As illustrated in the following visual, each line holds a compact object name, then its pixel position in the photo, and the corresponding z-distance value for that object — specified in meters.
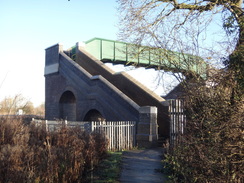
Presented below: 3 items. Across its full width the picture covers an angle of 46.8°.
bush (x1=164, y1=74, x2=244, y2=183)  4.28
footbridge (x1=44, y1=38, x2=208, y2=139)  14.96
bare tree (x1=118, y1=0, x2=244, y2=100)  5.10
